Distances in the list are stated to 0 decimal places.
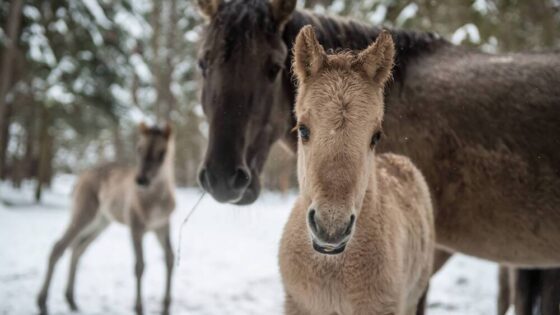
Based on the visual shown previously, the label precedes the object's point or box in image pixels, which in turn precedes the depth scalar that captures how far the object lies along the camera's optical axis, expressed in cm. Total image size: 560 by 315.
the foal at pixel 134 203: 661
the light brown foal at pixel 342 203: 169
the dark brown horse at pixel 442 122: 258
